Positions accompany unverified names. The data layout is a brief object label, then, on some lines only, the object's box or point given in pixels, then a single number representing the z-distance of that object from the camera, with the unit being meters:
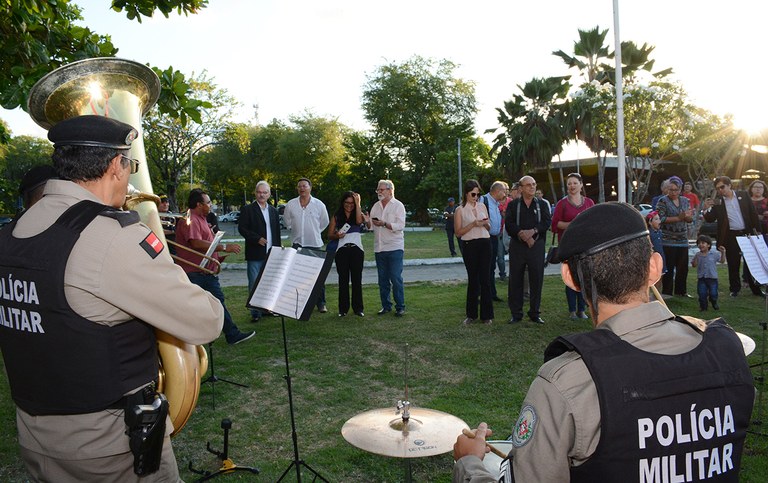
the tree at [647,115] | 18.58
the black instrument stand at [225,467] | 3.75
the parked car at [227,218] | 63.77
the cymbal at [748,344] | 2.62
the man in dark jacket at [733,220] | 9.44
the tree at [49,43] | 4.67
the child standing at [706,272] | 8.37
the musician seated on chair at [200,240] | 6.53
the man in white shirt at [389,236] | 8.53
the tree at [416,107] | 47.81
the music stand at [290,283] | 3.68
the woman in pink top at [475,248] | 7.84
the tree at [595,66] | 29.61
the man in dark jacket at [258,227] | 8.37
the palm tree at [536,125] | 37.19
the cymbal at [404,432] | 2.78
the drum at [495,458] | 2.19
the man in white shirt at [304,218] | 8.66
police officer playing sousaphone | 1.95
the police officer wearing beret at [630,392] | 1.41
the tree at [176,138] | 31.20
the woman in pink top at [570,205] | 7.62
